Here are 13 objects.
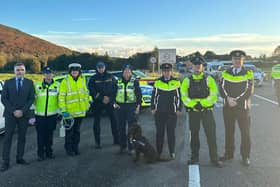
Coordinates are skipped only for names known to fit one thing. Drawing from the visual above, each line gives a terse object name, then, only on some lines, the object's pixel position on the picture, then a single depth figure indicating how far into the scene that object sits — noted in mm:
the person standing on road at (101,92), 4853
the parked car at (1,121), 5729
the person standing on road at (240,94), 3928
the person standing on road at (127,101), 4625
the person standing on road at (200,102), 3895
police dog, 4079
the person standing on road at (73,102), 4426
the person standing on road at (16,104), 4058
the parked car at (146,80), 10134
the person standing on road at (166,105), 4173
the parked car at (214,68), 18932
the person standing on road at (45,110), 4355
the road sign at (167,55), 17132
